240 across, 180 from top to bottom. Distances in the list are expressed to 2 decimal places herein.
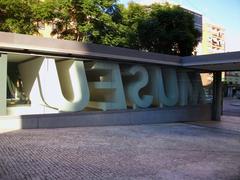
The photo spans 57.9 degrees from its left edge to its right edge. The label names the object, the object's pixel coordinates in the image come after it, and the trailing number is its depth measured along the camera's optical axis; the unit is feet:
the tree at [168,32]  62.88
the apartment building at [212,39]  152.04
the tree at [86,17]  56.20
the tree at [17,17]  54.67
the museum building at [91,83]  23.54
